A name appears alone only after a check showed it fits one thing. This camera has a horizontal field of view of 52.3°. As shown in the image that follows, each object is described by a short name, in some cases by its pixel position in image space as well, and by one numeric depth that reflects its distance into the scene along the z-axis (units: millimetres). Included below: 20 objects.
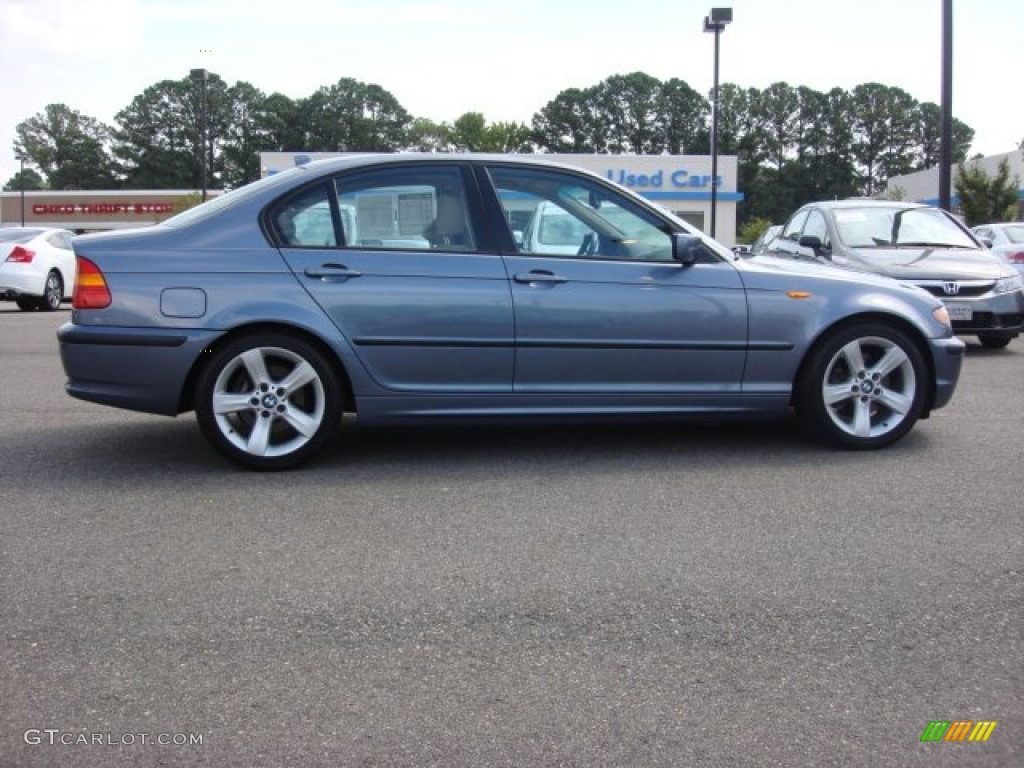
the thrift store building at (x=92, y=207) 63969
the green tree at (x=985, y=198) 31703
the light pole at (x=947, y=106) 16016
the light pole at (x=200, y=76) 31047
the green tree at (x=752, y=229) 51650
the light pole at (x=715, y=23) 26703
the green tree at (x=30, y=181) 114481
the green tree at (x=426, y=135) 106438
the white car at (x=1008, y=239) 13078
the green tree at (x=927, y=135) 102188
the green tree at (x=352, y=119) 101188
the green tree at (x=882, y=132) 101938
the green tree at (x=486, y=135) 93875
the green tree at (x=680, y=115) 103188
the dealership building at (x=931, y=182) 41181
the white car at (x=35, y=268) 16484
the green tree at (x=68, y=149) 104062
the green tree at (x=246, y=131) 100188
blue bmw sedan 4922
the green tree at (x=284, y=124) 101562
